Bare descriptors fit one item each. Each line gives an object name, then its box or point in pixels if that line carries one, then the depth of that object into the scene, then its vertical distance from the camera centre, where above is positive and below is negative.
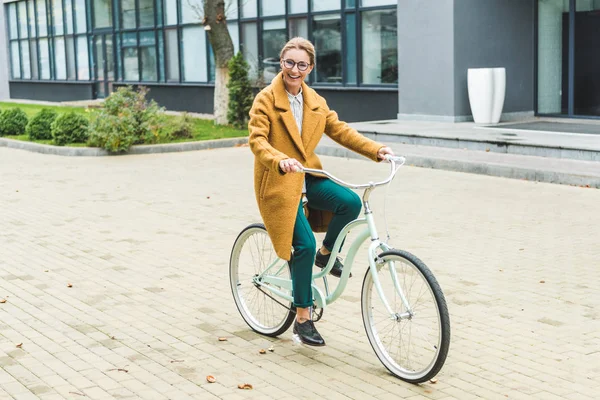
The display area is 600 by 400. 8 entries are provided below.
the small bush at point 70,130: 18.95 -0.38
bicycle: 4.68 -1.10
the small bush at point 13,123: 22.38 -0.26
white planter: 17.95 +0.14
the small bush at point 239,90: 20.36 +0.37
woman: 5.23 -0.37
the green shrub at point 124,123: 17.67 -0.25
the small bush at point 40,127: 20.44 -0.33
